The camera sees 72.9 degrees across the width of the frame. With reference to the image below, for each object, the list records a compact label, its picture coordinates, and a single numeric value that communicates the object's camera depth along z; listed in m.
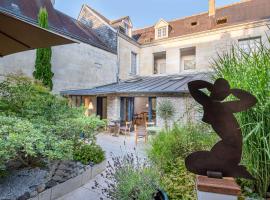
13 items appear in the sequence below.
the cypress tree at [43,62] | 8.99
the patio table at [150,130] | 7.38
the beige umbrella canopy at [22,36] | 2.52
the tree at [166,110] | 8.97
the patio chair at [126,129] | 9.56
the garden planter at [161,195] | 2.18
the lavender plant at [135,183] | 2.13
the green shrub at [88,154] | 4.22
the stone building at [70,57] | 8.85
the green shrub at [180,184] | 2.32
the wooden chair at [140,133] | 7.75
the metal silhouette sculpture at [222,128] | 1.49
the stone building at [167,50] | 10.53
